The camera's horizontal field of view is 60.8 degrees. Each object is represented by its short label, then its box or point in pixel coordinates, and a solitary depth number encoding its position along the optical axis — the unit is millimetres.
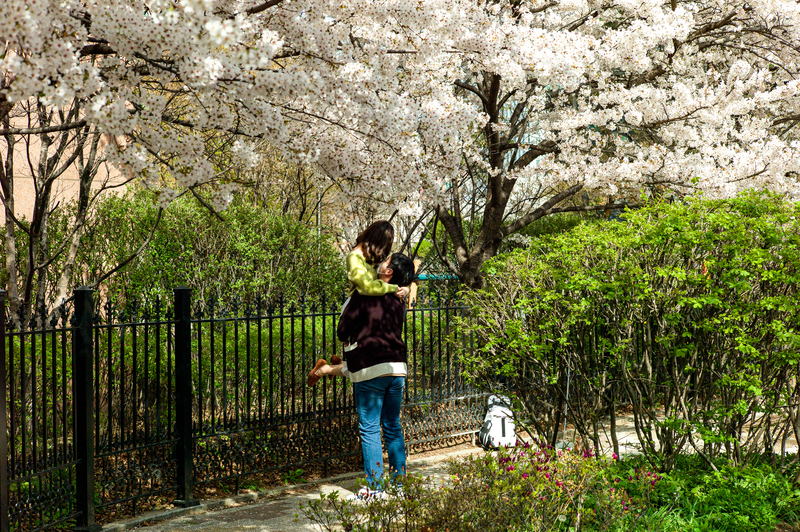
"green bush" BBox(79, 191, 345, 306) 8664
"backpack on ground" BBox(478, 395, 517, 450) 6816
